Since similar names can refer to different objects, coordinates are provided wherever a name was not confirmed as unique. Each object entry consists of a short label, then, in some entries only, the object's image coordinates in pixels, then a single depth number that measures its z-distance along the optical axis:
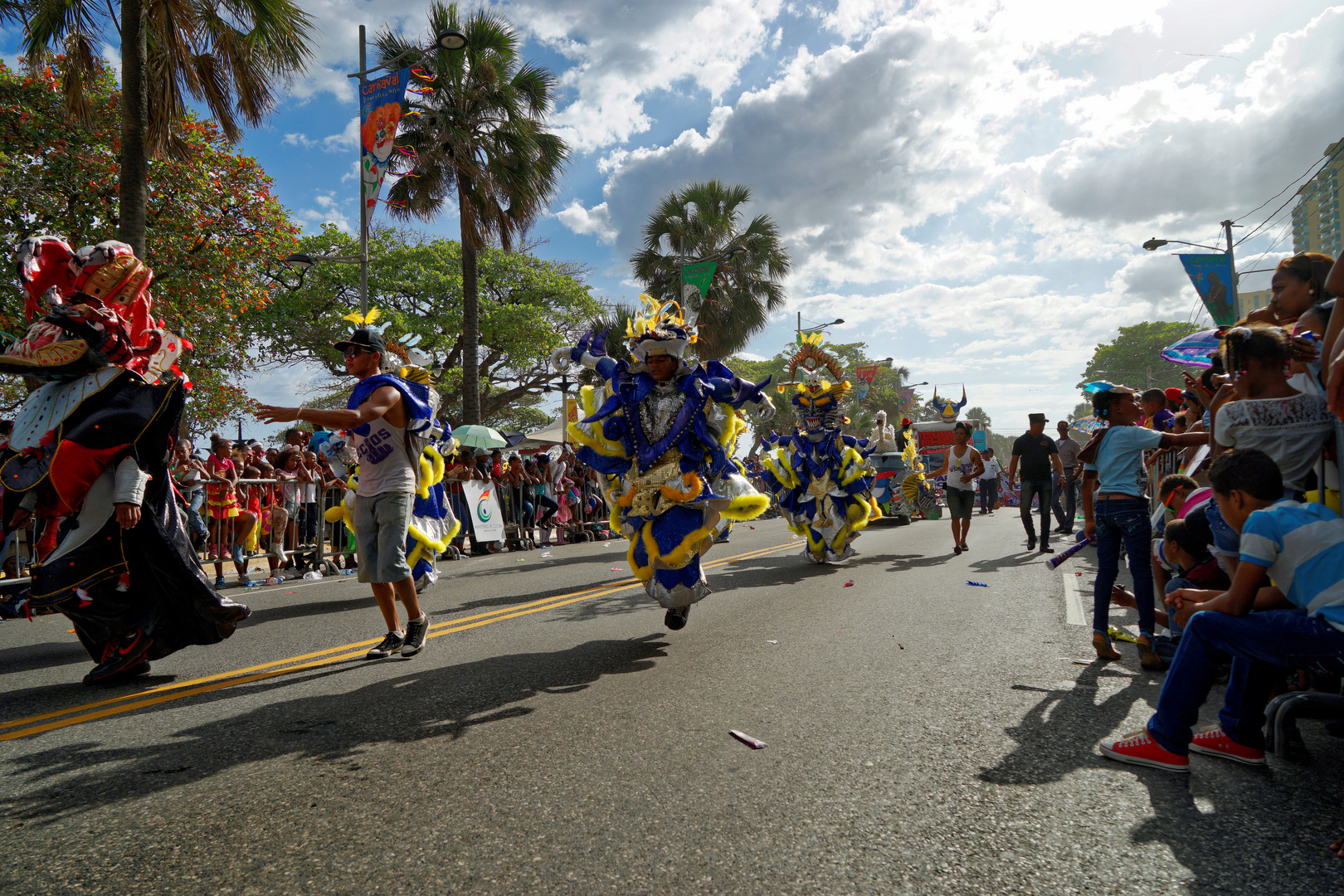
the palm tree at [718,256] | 24.25
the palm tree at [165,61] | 9.43
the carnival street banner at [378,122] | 13.45
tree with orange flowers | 12.53
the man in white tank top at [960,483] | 11.42
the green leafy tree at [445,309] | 25.06
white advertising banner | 12.35
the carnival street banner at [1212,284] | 18.67
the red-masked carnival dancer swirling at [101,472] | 3.99
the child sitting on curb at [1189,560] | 3.93
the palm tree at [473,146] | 16.16
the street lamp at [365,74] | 14.04
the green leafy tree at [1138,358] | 65.38
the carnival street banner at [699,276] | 18.06
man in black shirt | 11.17
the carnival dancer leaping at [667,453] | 5.05
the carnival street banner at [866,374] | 39.24
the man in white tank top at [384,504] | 4.60
